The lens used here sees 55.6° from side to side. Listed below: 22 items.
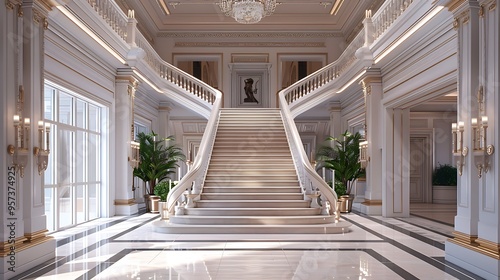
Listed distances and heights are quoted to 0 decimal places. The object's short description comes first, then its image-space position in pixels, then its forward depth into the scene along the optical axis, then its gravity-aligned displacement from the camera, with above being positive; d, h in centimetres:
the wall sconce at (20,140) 525 +4
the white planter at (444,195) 1512 -171
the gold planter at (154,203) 1170 -148
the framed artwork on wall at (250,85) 1736 +215
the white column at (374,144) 1112 -5
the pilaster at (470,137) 503 +5
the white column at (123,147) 1097 -9
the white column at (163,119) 1529 +77
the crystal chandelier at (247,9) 945 +268
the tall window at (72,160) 820 -32
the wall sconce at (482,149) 519 -8
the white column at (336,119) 1545 +76
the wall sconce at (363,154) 1129 -29
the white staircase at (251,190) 819 -99
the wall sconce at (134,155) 1125 -29
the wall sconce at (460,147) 573 -7
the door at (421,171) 1527 -95
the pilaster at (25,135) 509 +13
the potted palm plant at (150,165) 1224 -57
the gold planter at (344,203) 1159 -152
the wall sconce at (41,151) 575 -9
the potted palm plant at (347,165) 1206 -59
